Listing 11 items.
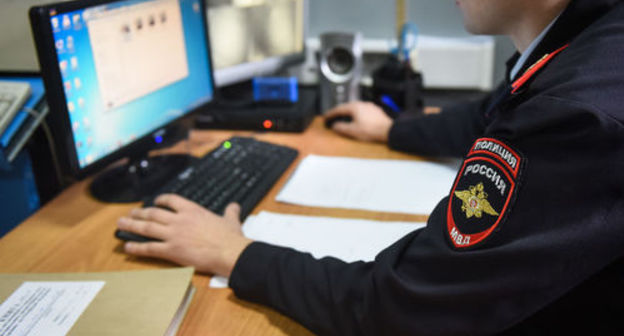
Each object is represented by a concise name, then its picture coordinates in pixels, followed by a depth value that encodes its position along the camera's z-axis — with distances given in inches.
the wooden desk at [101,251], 30.7
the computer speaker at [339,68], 61.4
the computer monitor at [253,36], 58.8
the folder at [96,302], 27.9
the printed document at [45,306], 27.8
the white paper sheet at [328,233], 36.1
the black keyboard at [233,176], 41.6
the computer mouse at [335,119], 58.8
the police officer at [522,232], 22.7
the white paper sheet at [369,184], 43.1
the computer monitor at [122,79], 37.1
